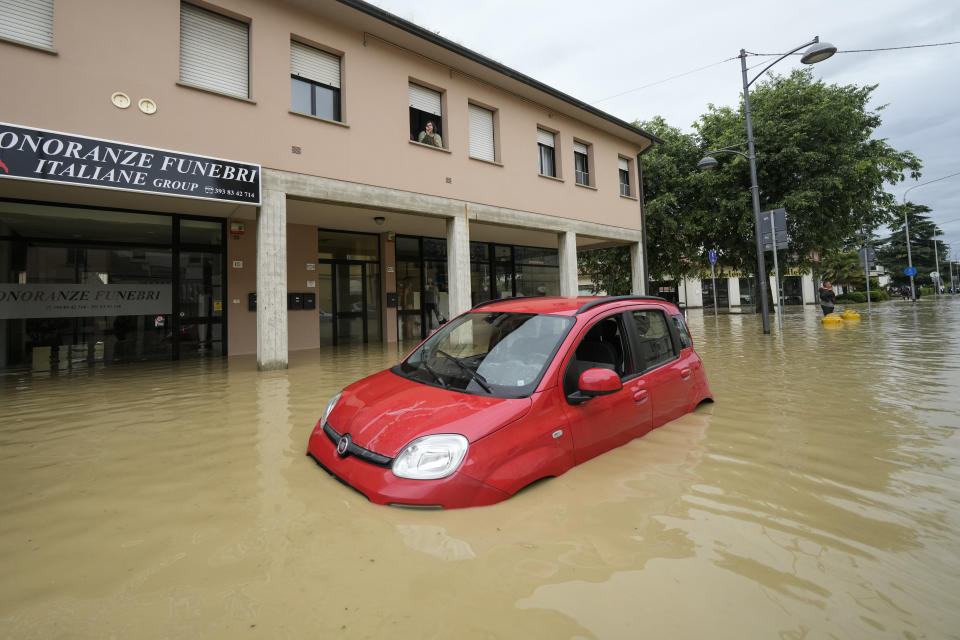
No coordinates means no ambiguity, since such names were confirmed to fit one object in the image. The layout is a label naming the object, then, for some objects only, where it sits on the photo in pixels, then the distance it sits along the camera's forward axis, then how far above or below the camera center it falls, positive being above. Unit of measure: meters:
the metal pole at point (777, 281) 13.23 +1.66
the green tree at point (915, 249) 56.72 +9.29
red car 2.49 -0.43
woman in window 10.72 +4.79
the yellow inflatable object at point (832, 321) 15.29 +0.15
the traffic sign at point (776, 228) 12.98 +2.89
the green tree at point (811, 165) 17.38 +6.33
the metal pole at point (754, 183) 13.38 +4.29
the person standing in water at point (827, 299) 17.77 +1.02
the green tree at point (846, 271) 46.31 +5.53
